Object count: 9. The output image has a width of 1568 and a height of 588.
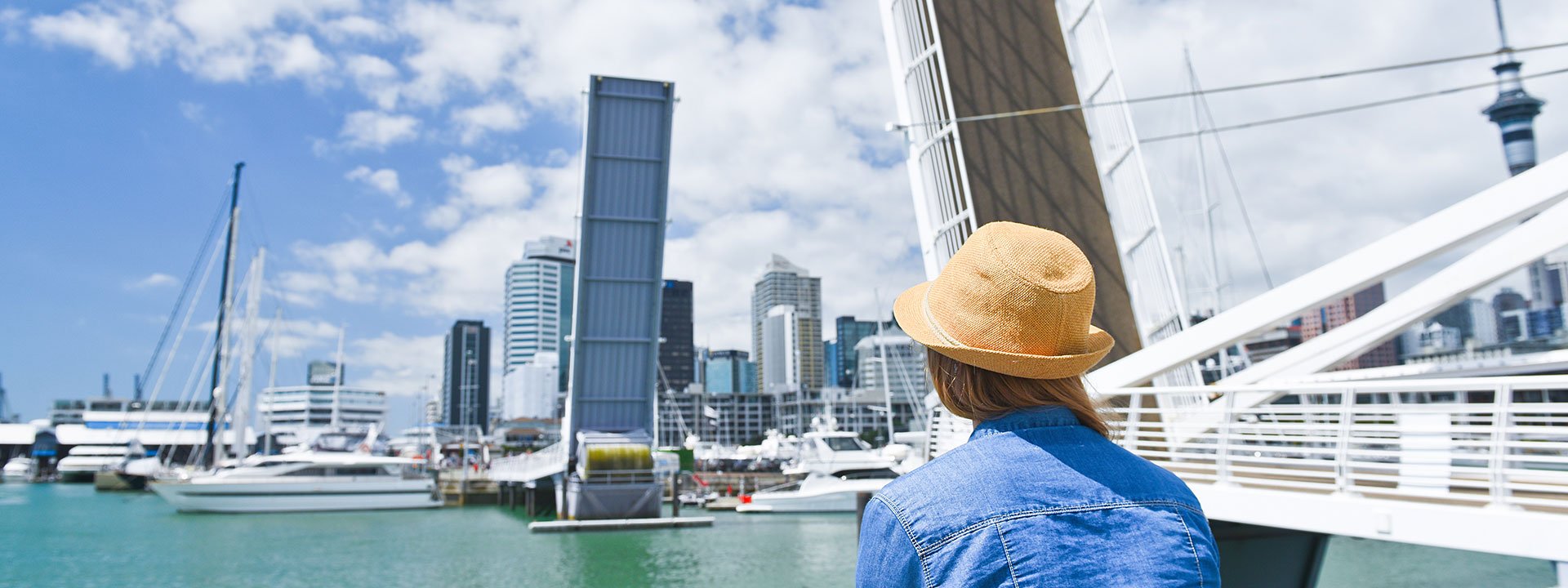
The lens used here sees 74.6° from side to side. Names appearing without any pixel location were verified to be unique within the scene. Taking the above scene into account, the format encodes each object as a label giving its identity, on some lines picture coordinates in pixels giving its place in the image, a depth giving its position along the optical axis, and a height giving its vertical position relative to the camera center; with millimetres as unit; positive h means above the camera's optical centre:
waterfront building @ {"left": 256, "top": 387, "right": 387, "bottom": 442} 122475 +1663
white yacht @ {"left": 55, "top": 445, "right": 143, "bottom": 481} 68562 -2461
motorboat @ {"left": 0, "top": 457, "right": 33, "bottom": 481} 76625 -3128
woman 1098 -75
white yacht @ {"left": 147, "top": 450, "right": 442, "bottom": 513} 35188 -2229
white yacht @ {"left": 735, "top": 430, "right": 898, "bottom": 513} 33812 -2288
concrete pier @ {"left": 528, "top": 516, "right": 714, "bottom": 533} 26281 -2850
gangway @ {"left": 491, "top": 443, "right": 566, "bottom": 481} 30750 -1636
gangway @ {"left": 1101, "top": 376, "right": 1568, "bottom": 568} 5031 -496
